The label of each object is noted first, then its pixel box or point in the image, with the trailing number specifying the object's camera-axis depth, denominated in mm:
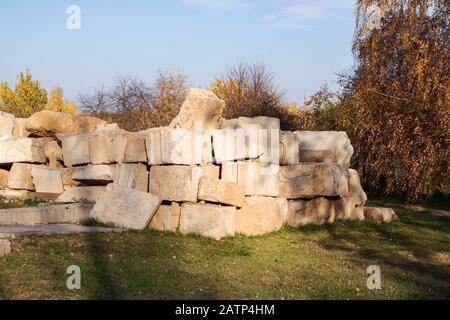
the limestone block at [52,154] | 16188
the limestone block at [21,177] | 15672
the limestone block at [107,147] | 13859
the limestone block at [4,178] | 16125
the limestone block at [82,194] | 14281
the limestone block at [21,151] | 15820
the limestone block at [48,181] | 15367
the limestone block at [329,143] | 15398
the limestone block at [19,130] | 17609
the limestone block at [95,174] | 14180
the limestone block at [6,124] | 17391
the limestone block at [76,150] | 14969
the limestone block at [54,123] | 16312
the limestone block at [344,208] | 14805
